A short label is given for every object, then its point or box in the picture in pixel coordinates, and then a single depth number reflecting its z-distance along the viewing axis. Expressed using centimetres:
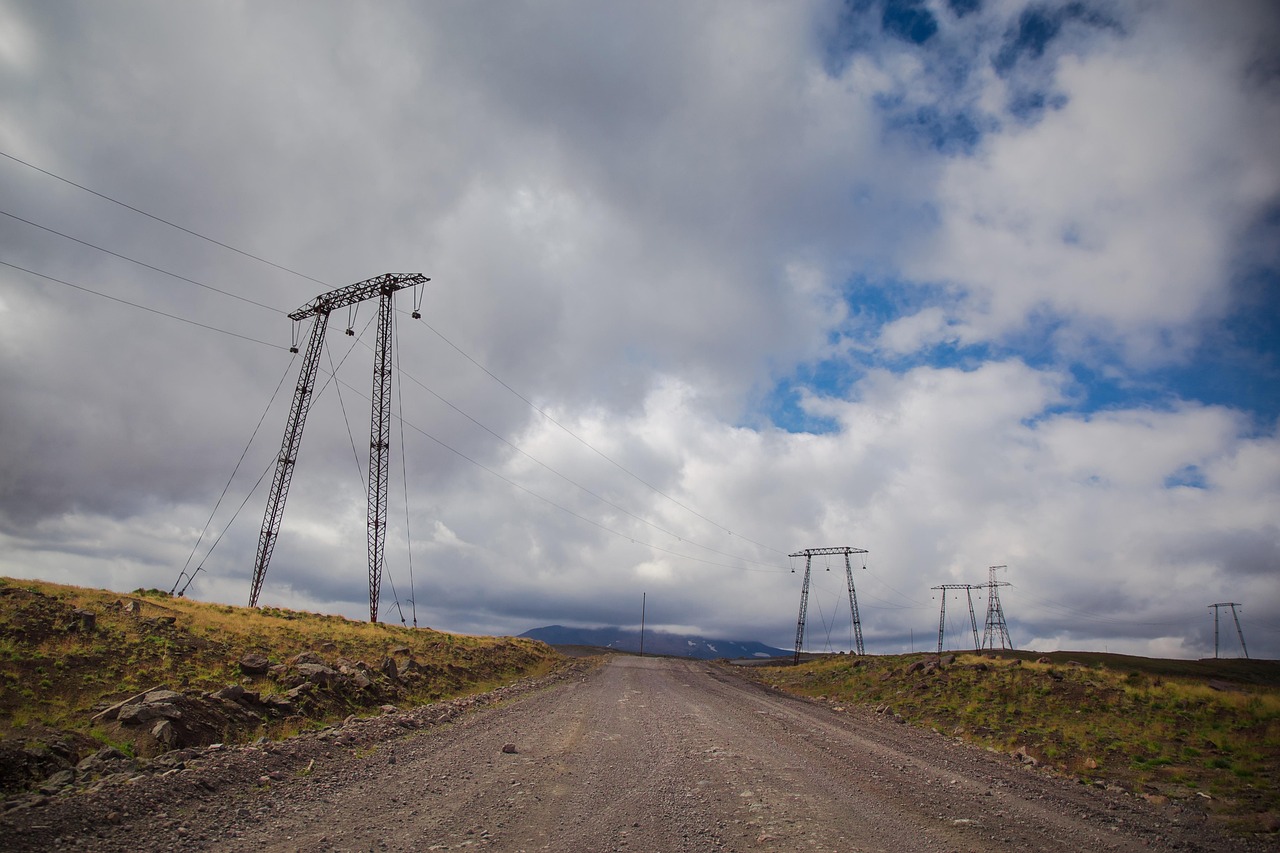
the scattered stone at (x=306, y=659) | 1889
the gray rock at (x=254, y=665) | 1733
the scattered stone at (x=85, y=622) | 1677
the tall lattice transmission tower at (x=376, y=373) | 4573
